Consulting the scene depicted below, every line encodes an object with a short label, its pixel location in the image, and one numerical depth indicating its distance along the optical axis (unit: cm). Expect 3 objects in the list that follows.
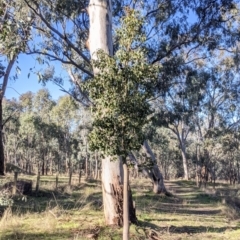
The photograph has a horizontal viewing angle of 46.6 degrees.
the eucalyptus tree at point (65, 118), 2839
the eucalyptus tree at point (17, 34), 637
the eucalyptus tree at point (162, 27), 932
